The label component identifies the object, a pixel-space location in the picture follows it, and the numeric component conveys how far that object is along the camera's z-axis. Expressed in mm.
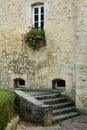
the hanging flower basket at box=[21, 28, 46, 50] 5941
